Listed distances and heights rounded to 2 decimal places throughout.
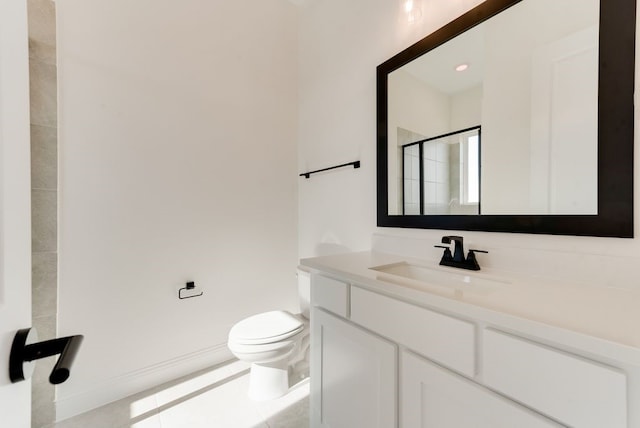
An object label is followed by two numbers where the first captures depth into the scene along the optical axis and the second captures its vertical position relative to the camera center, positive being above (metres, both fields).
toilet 1.43 -0.76
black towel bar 1.71 +0.30
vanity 0.54 -0.37
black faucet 1.08 -0.20
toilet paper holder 1.73 -0.50
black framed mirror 0.82 +0.28
